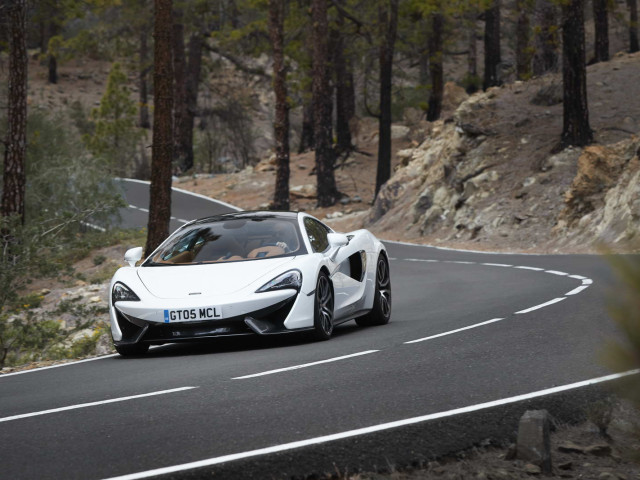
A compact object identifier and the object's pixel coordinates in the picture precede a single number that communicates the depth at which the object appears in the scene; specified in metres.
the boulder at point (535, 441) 9.02
